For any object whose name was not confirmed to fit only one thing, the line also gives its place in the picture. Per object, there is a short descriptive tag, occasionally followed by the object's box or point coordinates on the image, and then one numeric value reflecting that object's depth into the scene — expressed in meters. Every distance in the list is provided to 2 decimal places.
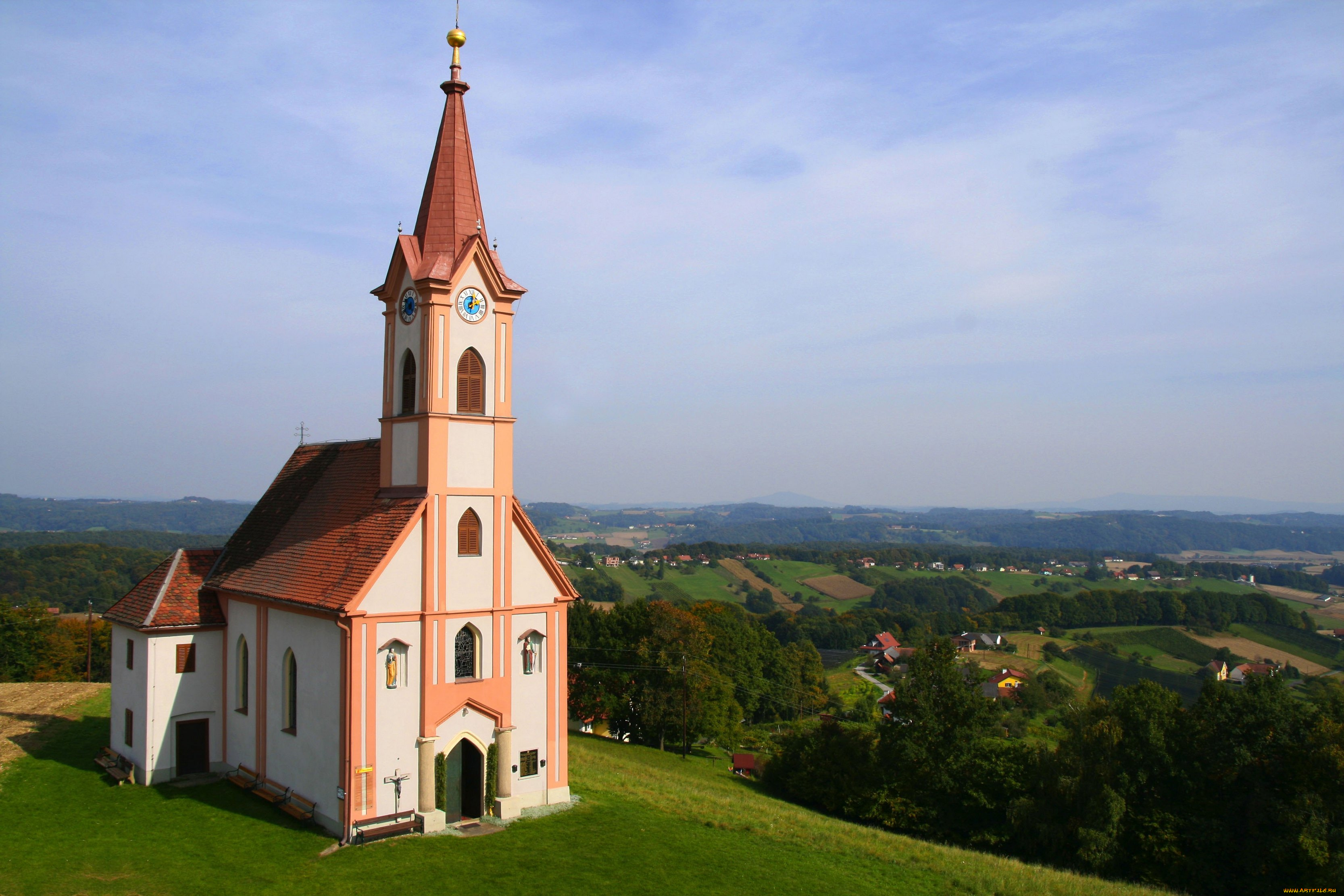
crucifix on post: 23.44
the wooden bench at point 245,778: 27.11
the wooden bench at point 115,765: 28.30
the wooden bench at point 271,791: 25.43
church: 23.69
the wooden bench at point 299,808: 24.19
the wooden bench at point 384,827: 22.73
